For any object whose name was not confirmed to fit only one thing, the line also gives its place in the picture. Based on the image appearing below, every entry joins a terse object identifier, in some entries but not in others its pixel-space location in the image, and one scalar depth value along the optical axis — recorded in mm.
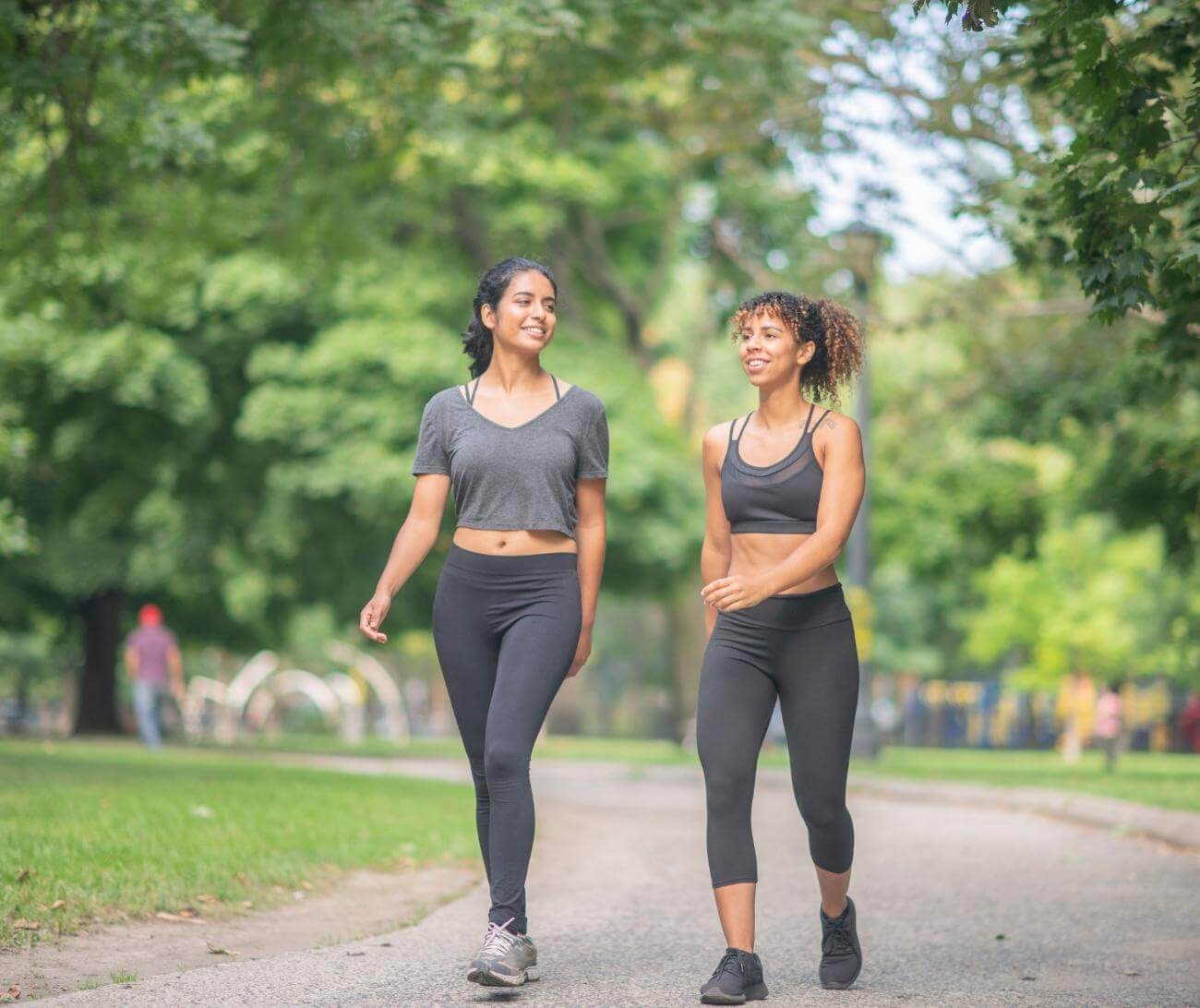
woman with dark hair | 5680
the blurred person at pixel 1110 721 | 25734
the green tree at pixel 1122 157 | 6188
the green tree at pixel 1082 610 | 41812
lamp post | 18367
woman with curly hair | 5453
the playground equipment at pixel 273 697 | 40438
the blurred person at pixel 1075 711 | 37378
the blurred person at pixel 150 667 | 23891
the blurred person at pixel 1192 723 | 42531
